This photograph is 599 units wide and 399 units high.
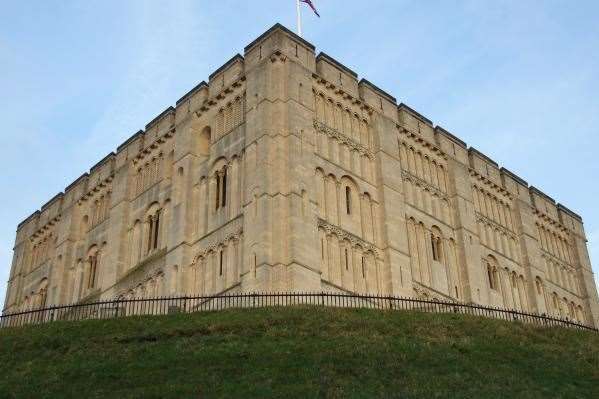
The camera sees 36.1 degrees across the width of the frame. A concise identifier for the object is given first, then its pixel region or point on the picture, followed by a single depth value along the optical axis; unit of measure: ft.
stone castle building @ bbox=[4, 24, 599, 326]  140.56
